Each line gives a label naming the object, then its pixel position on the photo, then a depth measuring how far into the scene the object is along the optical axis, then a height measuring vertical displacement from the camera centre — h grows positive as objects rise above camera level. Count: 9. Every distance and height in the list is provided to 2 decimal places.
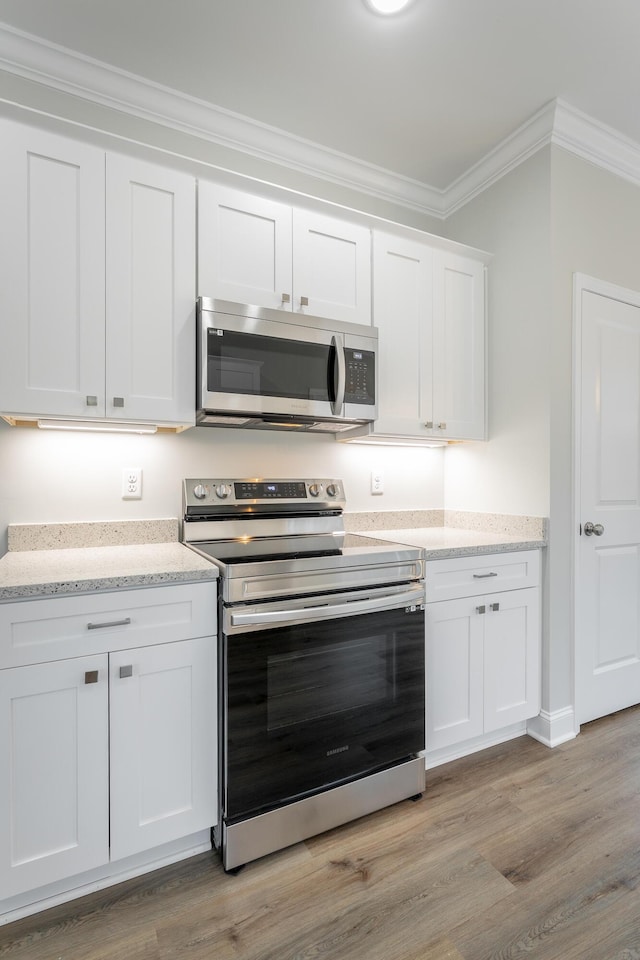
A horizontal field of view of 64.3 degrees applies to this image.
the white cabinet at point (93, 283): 1.65 +0.67
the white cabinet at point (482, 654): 2.05 -0.75
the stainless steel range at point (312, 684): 1.57 -0.69
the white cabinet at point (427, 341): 2.34 +0.66
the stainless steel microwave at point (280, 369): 1.89 +0.43
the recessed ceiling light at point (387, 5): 1.73 +1.61
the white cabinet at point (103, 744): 1.36 -0.76
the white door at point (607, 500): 2.44 -0.12
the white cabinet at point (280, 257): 1.94 +0.90
